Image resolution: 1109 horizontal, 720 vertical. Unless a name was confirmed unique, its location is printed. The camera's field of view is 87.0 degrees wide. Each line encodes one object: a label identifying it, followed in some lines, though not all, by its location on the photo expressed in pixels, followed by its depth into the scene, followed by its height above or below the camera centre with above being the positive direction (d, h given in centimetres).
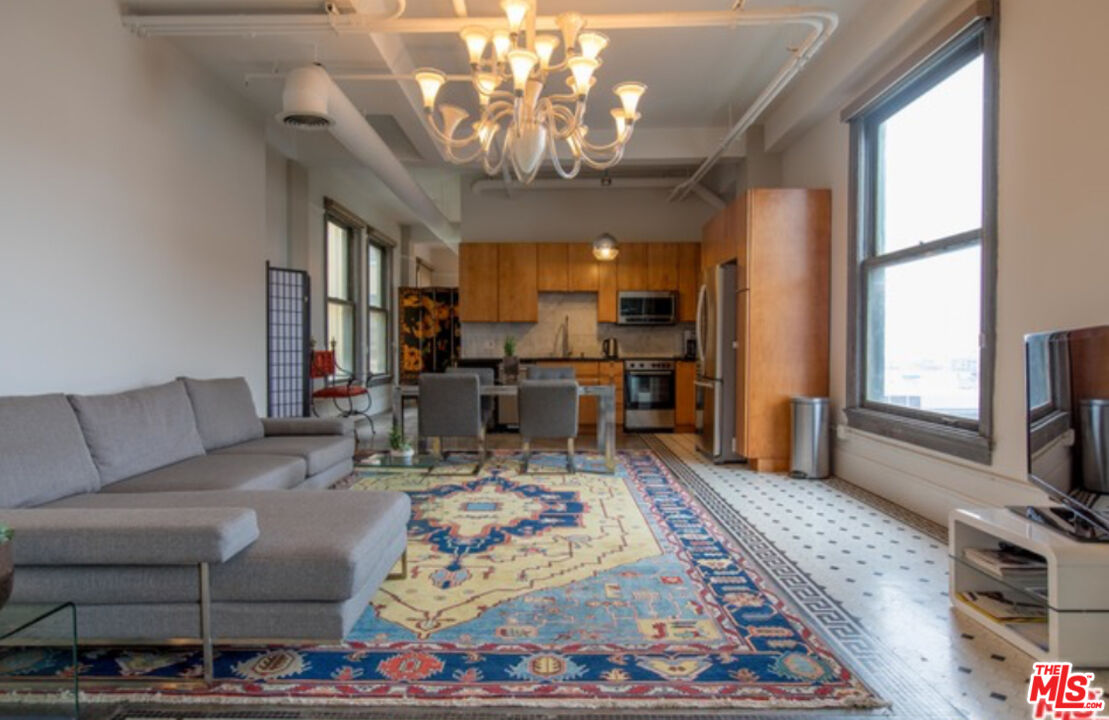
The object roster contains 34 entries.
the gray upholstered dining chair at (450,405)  476 -43
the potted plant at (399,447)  470 -78
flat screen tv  202 -26
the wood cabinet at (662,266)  759 +113
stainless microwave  759 +59
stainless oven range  727 -60
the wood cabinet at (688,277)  757 +99
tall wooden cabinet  491 +38
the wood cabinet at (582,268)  764 +111
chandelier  298 +149
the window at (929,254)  322 +65
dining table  486 -41
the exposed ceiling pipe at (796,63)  347 +195
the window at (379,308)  961 +74
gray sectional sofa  178 -62
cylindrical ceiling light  714 +131
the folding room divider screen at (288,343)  548 +9
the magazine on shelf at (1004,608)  213 -96
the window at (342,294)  802 +84
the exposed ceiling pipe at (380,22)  344 +199
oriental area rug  179 -103
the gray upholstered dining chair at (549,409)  477 -46
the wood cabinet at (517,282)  762 +93
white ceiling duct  360 +164
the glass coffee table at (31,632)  148 -72
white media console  187 -80
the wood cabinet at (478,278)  762 +98
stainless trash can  471 -70
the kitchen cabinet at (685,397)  729 -55
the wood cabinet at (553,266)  763 +113
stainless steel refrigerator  529 -13
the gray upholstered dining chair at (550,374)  575 -21
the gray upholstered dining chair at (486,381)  545 -28
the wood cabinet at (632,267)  762 +112
